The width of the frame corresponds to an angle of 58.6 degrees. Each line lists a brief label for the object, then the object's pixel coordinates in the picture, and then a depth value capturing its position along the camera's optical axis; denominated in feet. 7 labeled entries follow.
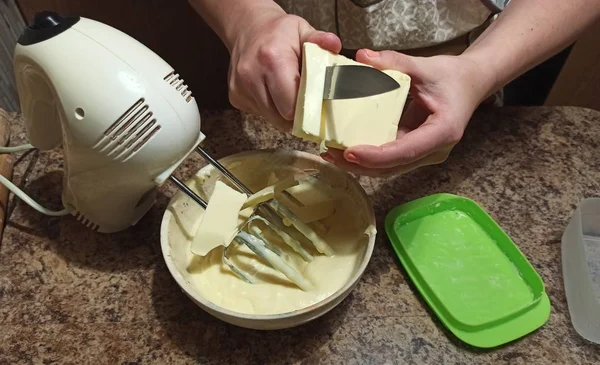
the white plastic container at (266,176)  1.70
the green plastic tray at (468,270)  1.93
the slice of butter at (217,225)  1.91
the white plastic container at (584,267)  1.92
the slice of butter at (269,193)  1.99
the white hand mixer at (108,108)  1.67
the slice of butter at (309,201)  2.08
